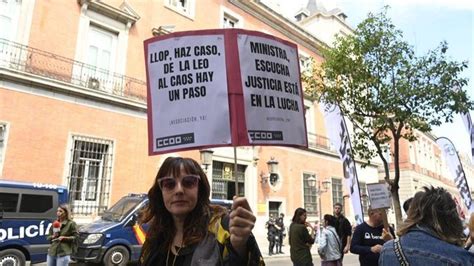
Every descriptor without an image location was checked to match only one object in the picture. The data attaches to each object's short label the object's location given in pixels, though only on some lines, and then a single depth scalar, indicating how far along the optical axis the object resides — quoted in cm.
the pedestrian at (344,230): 820
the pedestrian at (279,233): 1706
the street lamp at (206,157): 1602
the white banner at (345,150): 728
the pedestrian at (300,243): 666
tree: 1040
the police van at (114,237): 916
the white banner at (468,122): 1028
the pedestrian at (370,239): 496
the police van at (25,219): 885
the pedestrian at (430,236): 224
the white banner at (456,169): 1060
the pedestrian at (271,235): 1645
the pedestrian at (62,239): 678
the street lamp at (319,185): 2159
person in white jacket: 689
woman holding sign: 171
